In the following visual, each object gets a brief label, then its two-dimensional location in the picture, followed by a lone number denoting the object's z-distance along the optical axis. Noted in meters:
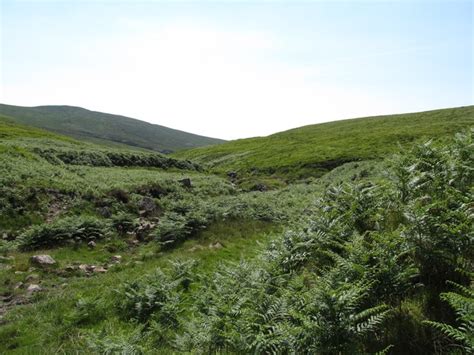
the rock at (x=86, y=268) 15.06
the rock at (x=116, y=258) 16.68
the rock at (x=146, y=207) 25.30
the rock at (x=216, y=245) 16.94
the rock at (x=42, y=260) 14.88
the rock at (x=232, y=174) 63.85
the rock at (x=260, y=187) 47.91
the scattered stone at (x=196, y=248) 16.78
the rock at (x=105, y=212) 23.64
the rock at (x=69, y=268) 14.79
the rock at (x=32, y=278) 13.43
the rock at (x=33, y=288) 12.57
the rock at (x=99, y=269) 15.08
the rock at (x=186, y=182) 38.78
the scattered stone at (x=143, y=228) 20.38
